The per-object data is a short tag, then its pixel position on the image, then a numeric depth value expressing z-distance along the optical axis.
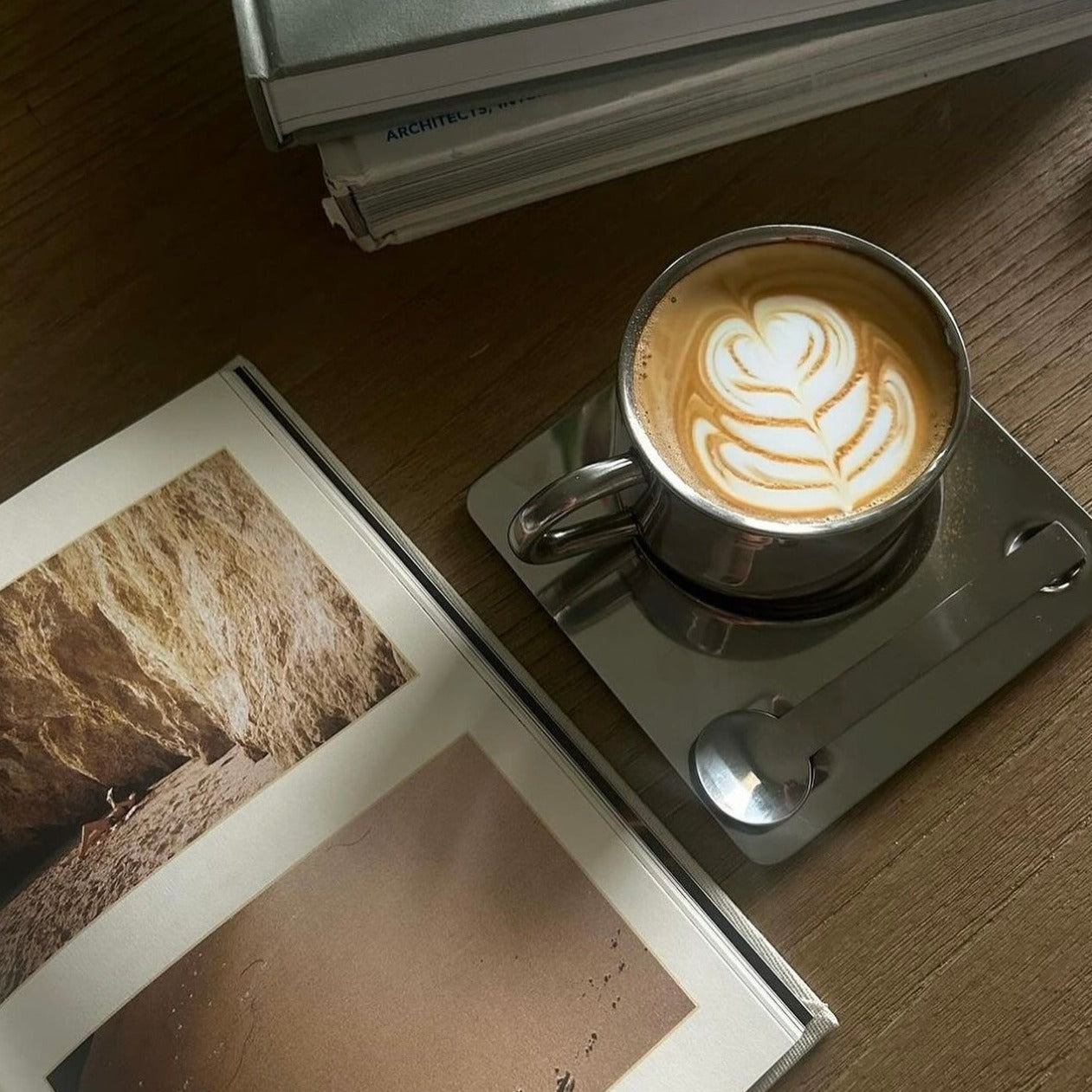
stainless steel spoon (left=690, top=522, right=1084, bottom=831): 0.44
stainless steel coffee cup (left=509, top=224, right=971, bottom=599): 0.40
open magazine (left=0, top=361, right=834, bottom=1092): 0.44
